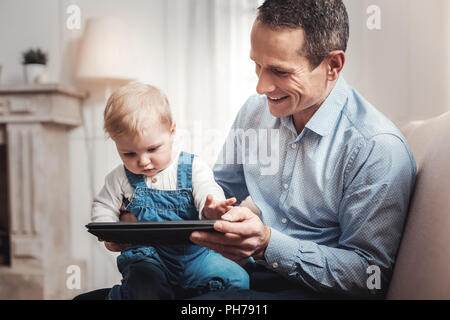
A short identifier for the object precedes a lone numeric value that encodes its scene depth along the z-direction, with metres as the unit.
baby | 0.81
